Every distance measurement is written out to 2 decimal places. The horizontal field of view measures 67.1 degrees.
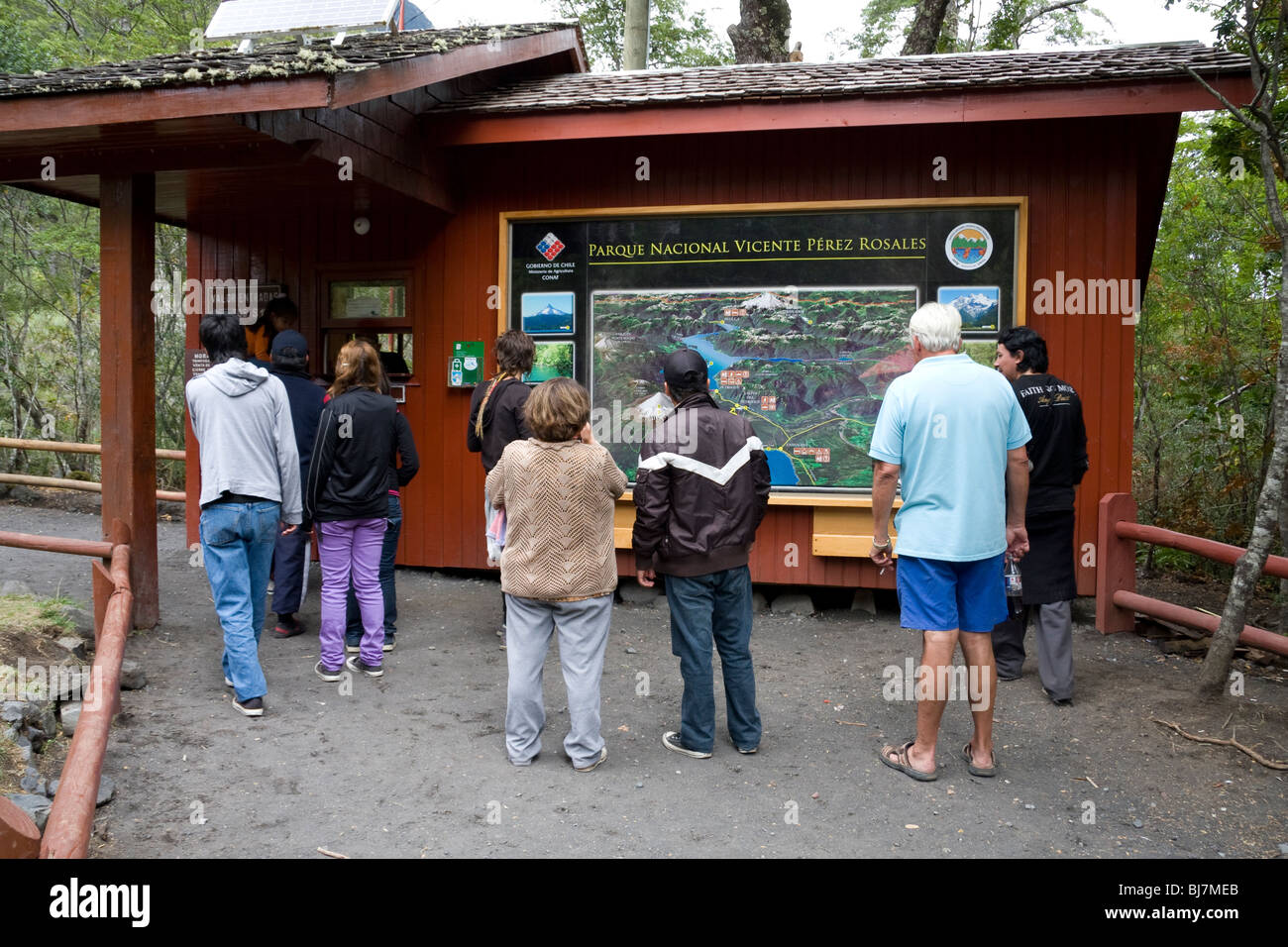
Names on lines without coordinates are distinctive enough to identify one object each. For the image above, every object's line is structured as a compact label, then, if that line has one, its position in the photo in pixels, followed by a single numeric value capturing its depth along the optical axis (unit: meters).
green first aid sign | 8.11
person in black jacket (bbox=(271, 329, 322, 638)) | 6.20
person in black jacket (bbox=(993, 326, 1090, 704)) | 5.43
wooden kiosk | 6.16
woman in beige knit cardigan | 4.29
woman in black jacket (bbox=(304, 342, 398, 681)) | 5.45
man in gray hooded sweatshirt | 4.94
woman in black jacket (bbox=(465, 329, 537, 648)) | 5.92
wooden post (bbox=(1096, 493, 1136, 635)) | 6.86
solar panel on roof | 7.77
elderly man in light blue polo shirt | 4.23
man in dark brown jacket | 4.40
